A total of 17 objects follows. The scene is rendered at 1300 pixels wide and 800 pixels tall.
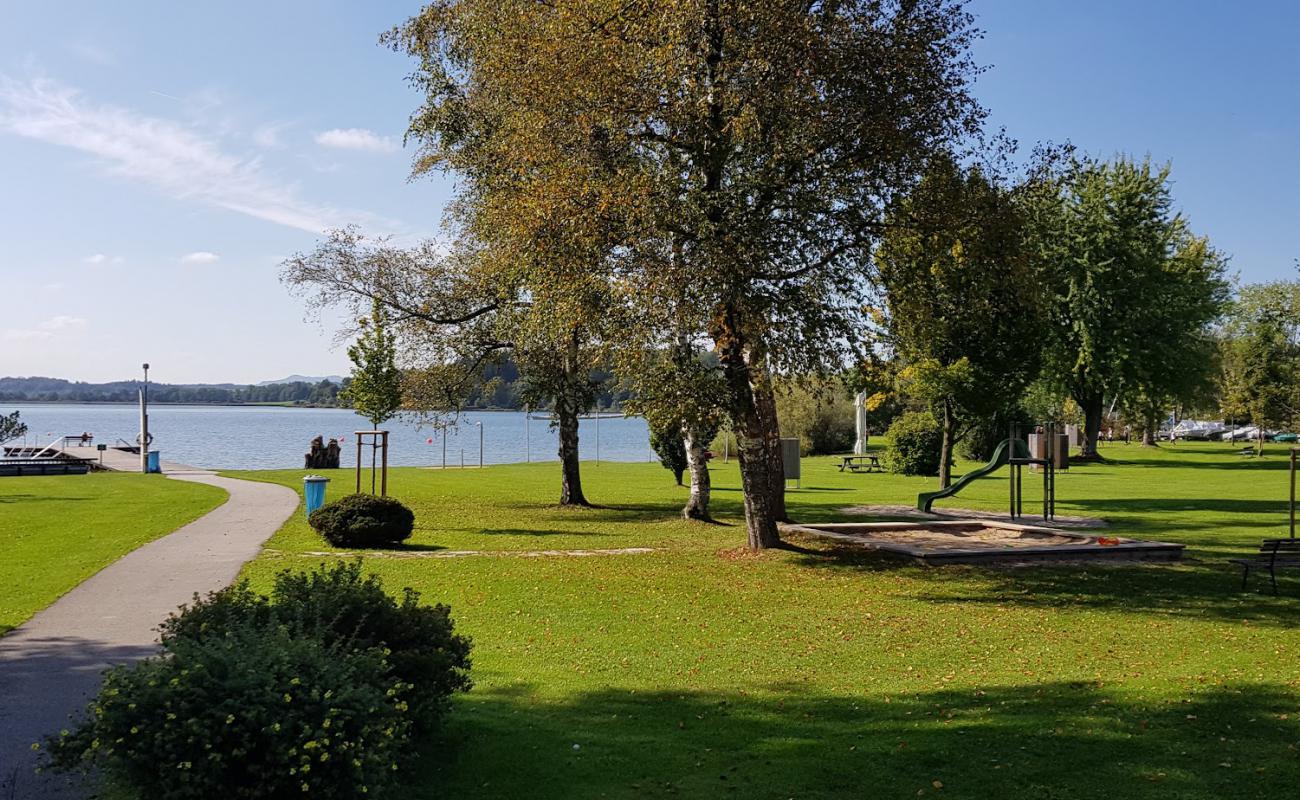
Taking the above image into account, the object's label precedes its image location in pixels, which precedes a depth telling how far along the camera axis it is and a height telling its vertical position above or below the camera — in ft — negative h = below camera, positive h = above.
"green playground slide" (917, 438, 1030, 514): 66.69 -3.50
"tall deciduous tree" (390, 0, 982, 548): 45.73 +12.81
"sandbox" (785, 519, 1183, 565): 52.80 -7.57
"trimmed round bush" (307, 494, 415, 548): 55.57 -6.53
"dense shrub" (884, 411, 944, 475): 125.70 -4.47
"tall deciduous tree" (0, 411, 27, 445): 134.92 -3.38
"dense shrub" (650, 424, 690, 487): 95.83 -3.93
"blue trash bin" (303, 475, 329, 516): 69.87 -6.02
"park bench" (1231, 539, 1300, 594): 43.16 -6.32
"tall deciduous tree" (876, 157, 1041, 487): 50.83 +8.15
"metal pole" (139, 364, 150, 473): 120.82 -3.78
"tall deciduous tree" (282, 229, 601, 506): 80.08 +6.76
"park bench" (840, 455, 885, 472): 135.38 -7.75
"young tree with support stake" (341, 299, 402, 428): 86.79 +2.76
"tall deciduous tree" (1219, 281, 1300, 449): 198.49 +12.49
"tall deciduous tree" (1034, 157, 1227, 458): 142.72 +17.84
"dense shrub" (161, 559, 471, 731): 19.52 -4.46
